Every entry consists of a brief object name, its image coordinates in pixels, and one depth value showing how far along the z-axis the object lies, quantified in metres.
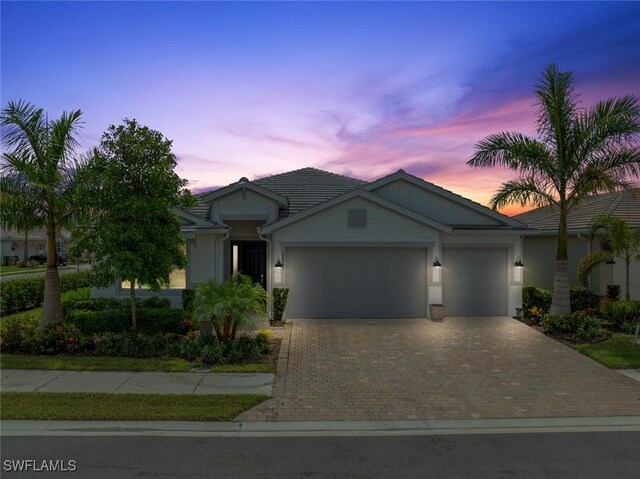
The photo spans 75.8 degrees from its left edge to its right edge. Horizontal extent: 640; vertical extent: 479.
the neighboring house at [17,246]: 45.72
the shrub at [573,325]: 11.20
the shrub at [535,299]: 14.14
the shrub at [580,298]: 14.66
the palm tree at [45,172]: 10.12
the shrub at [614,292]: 14.62
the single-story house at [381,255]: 14.12
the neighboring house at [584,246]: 15.19
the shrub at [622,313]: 12.62
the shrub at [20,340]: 9.75
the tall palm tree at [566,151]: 11.87
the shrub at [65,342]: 9.71
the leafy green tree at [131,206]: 9.59
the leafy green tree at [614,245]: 13.15
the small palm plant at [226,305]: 9.34
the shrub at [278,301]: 13.45
